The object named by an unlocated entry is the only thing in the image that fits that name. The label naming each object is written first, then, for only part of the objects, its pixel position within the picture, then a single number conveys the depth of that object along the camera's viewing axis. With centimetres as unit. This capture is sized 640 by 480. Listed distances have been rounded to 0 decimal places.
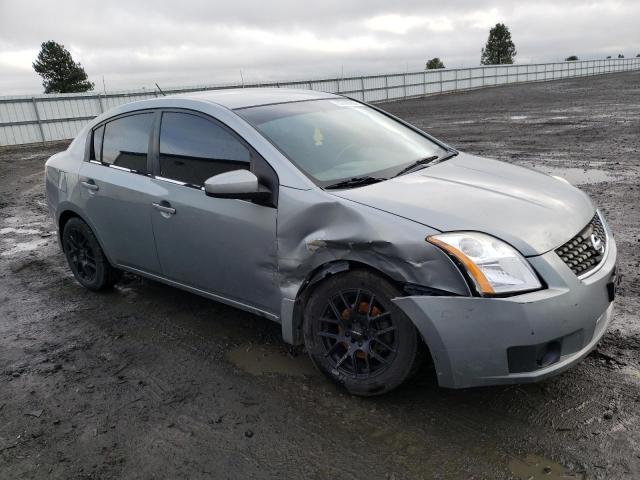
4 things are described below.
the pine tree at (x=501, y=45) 7900
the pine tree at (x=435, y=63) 9200
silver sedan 247
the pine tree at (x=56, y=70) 5981
